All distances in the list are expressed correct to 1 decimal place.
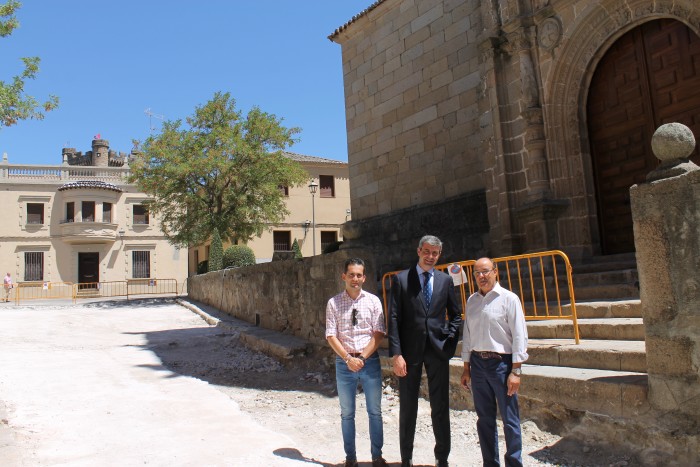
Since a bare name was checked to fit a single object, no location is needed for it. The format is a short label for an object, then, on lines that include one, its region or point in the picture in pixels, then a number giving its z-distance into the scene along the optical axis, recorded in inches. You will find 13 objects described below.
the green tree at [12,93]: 458.3
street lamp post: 1248.2
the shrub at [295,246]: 1040.2
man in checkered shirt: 153.6
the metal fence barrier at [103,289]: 1256.9
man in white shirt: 132.6
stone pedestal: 135.6
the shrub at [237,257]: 768.9
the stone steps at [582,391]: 148.0
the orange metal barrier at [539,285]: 216.8
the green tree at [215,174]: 841.5
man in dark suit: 147.3
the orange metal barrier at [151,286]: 1261.1
